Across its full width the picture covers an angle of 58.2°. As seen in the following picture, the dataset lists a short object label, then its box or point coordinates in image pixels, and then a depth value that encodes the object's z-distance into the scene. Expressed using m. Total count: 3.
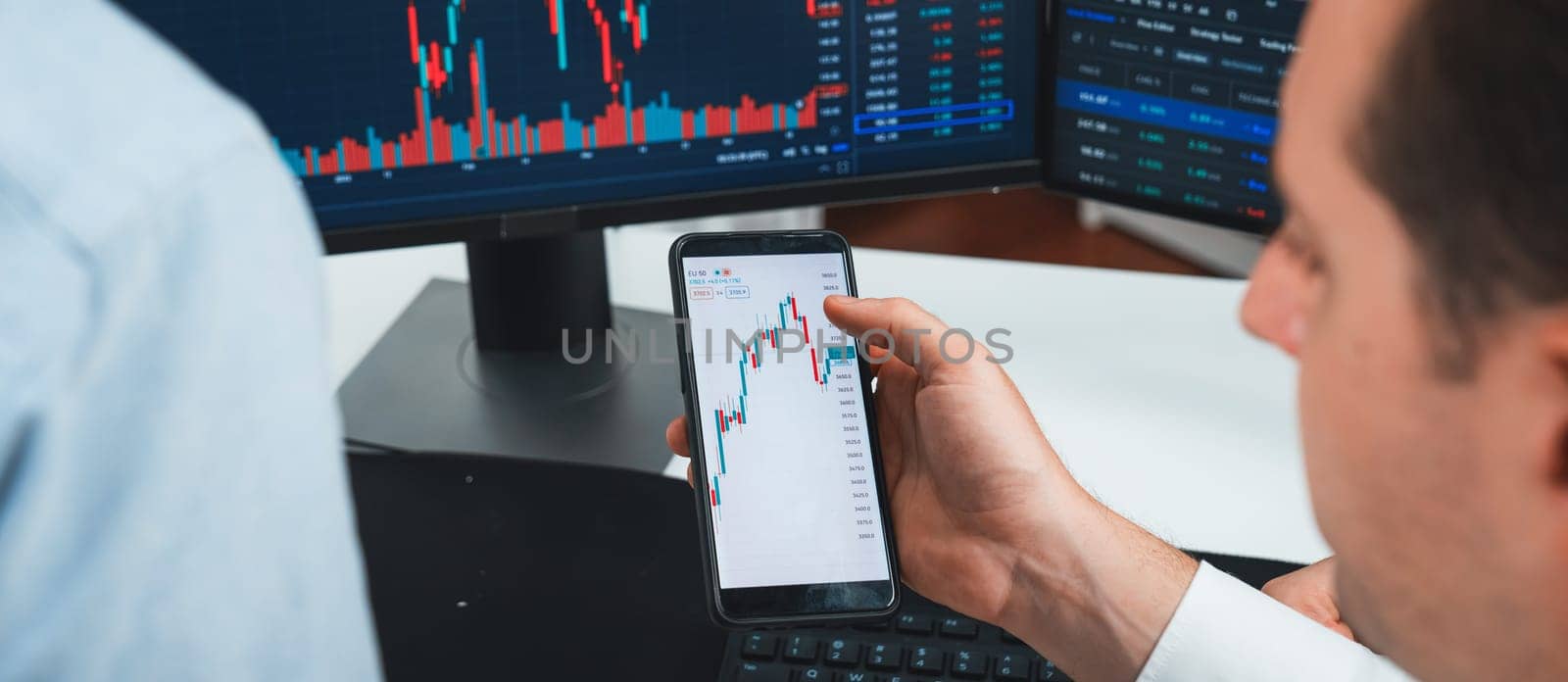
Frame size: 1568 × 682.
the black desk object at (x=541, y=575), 0.73
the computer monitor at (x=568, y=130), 0.82
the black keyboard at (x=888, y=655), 0.70
